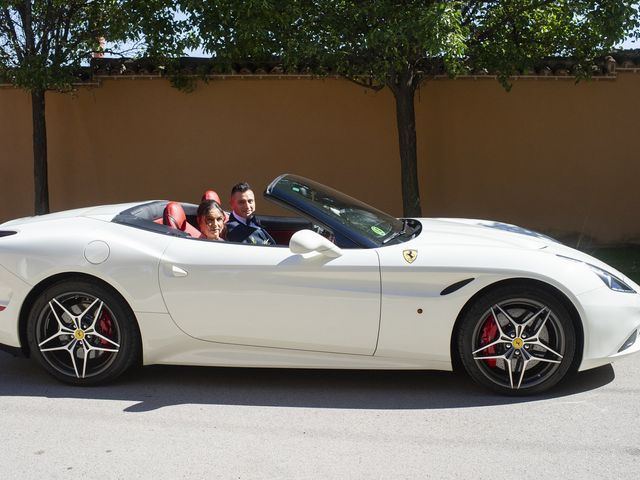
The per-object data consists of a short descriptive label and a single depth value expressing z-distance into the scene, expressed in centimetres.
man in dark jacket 551
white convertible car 464
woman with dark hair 542
